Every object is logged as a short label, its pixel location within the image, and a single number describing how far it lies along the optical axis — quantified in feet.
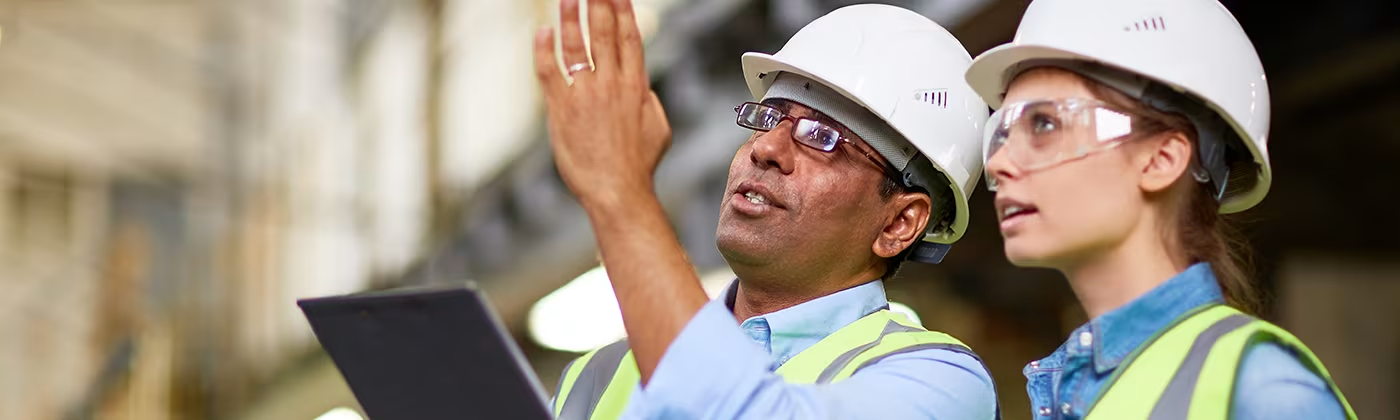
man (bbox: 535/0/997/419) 7.93
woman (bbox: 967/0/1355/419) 6.39
